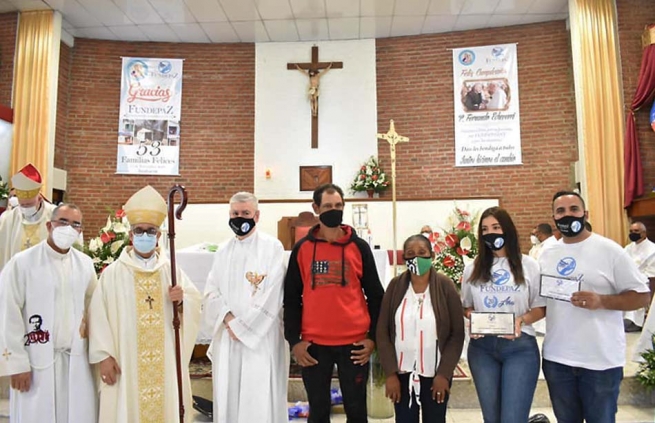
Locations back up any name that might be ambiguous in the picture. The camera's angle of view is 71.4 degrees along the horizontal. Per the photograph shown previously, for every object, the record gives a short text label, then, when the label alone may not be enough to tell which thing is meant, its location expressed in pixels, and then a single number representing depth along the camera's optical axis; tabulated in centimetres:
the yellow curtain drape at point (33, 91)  717
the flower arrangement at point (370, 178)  774
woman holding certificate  217
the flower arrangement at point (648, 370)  357
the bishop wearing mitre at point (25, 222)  377
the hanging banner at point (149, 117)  830
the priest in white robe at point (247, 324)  260
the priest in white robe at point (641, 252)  564
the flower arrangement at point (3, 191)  656
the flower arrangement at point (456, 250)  420
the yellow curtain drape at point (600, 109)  639
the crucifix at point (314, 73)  827
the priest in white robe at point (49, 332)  244
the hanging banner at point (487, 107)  785
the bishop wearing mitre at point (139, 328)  250
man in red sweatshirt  241
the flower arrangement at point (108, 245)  414
